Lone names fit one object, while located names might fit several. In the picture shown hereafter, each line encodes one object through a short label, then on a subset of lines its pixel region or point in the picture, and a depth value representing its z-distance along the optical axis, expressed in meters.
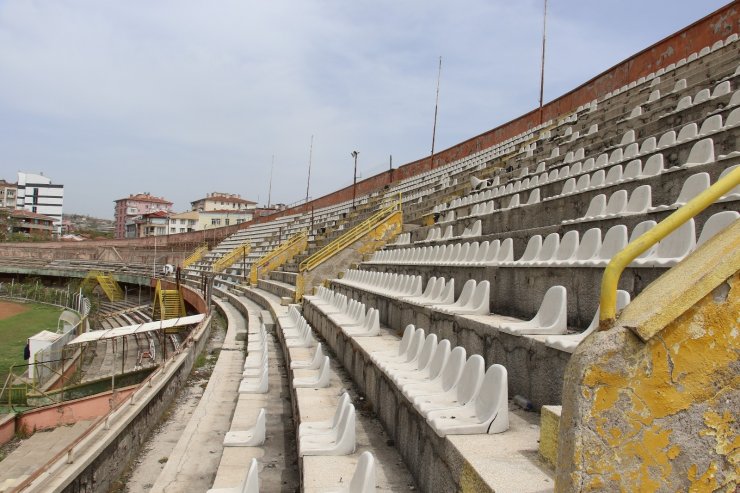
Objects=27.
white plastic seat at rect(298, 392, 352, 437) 3.01
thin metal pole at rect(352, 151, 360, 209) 24.25
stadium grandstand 1.35
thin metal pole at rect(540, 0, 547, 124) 20.40
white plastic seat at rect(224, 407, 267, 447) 3.80
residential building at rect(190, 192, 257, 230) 74.44
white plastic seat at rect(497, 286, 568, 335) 2.73
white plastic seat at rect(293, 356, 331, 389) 4.27
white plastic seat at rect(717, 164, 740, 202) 2.94
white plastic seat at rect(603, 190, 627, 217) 4.23
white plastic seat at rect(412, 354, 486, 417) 2.37
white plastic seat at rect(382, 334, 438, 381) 3.10
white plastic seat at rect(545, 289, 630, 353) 2.22
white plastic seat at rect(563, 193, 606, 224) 4.51
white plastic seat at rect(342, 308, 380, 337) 4.71
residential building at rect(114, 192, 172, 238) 109.79
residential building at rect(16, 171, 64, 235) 109.69
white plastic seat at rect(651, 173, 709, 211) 3.54
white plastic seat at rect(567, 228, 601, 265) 3.46
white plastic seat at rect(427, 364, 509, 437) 2.12
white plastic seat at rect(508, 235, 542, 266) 4.21
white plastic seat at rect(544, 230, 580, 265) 3.70
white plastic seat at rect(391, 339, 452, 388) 2.89
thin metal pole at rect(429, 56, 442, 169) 27.92
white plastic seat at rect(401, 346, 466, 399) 2.64
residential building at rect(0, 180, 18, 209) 103.88
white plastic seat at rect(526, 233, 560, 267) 3.95
